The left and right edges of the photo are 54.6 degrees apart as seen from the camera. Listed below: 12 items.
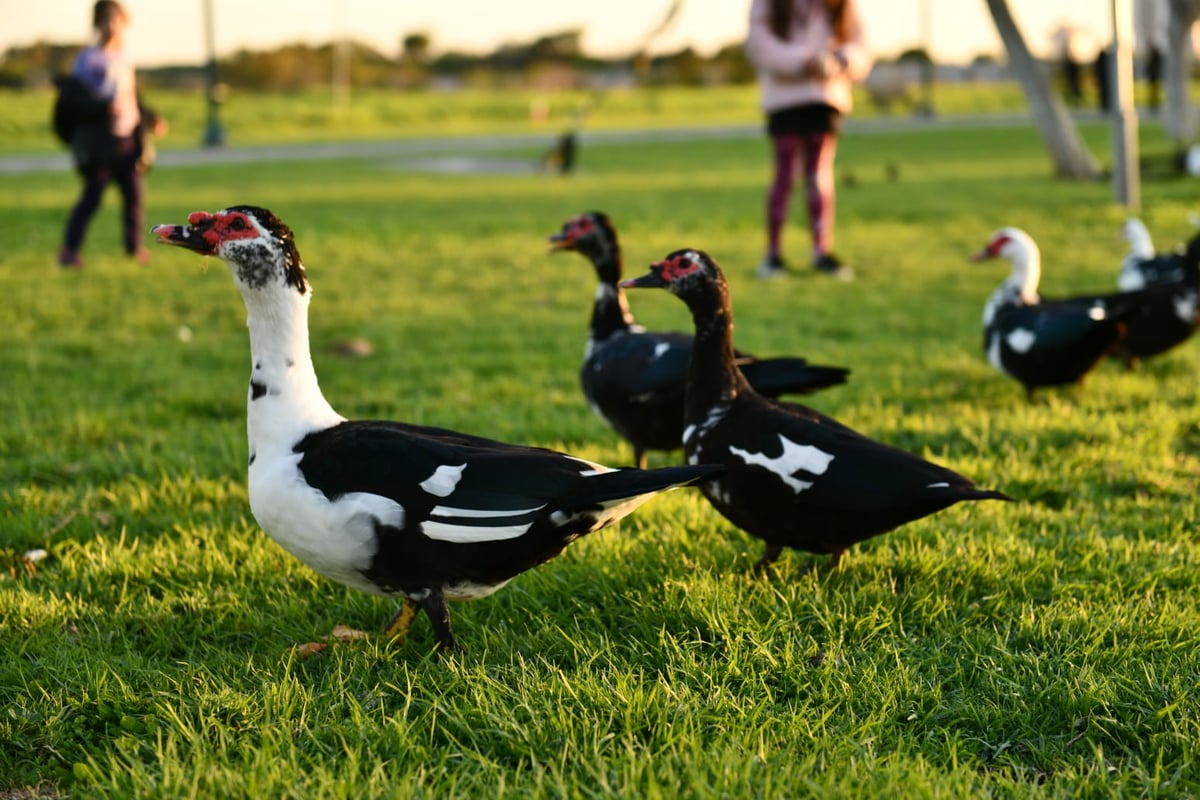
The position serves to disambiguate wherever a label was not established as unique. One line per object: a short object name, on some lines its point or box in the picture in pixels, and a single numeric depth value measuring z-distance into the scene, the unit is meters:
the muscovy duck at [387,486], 2.77
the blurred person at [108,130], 9.23
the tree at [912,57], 66.88
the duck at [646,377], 4.19
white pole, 11.54
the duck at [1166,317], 5.84
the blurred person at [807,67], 8.55
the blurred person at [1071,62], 37.78
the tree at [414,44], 74.25
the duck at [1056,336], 5.27
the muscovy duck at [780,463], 3.18
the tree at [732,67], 62.97
